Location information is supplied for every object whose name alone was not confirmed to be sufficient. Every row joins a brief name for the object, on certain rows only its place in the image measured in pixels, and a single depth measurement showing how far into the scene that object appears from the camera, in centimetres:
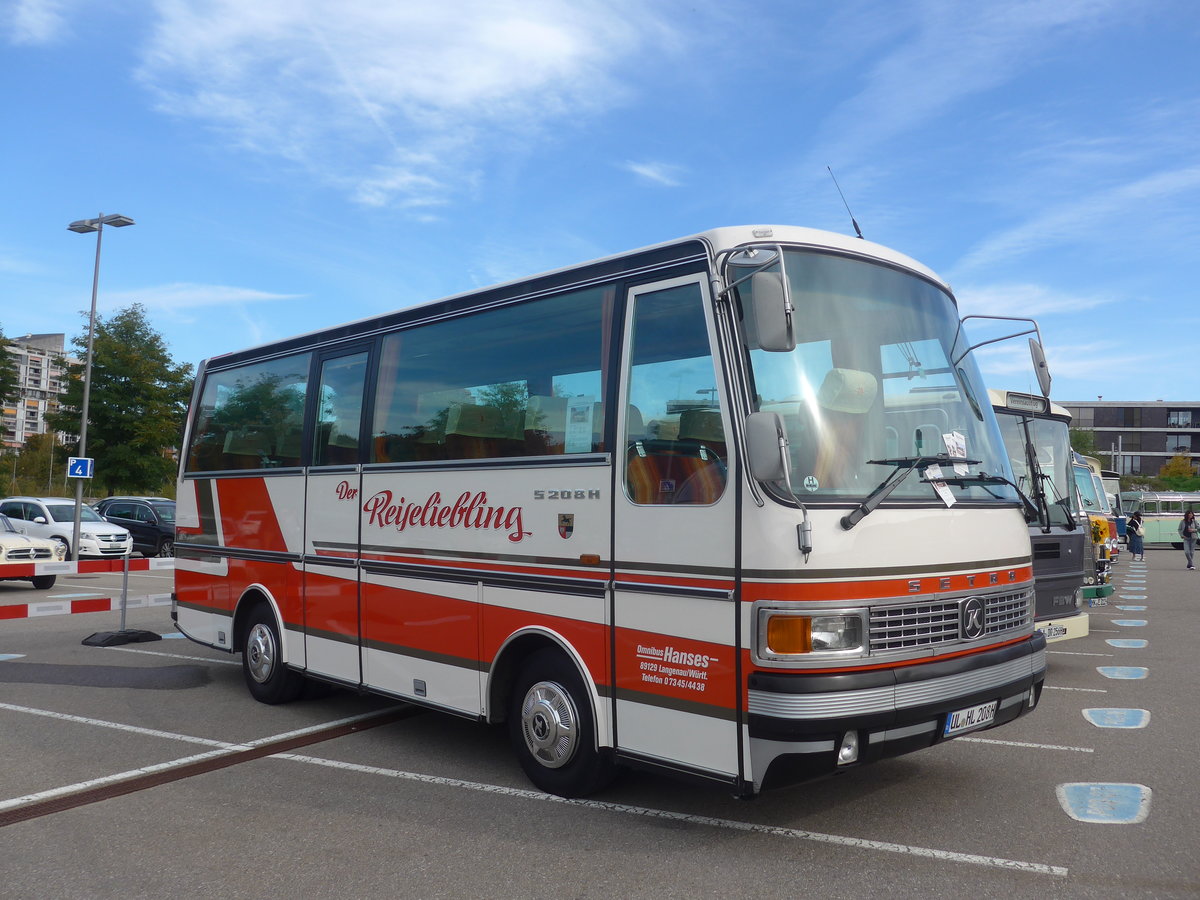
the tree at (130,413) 4034
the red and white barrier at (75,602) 1044
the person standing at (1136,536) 3278
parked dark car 2955
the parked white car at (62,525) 2681
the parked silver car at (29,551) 1889
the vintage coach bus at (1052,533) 955
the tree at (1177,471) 8538
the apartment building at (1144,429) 10775
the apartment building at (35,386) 16250
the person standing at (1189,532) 2823
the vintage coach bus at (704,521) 472
